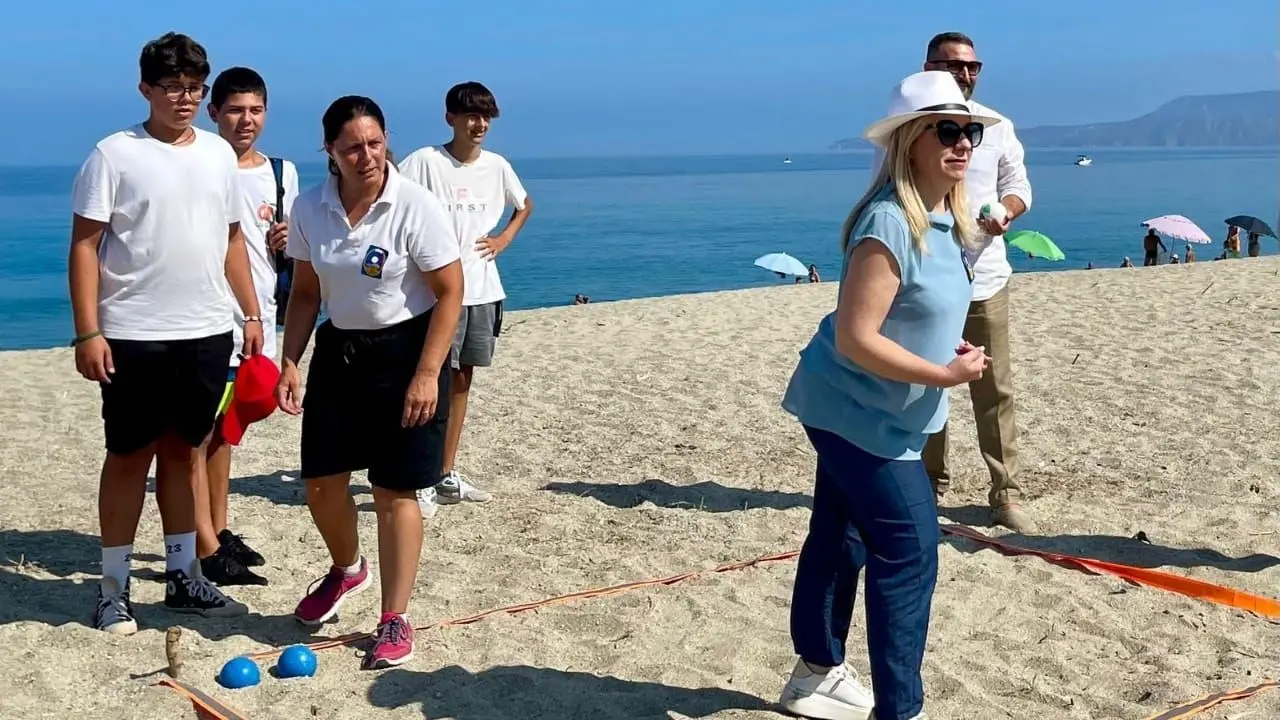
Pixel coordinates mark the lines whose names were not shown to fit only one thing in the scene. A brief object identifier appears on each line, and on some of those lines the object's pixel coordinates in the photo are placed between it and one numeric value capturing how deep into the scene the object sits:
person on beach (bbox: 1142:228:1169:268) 24.58
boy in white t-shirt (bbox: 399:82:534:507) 5.86
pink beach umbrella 23.23
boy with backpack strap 4.96
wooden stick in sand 4.01
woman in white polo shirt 4.00
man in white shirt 5.46
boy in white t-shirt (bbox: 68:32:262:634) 4.14
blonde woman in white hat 3.21
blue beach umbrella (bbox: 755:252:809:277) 22.09
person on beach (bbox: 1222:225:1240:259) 26.42
